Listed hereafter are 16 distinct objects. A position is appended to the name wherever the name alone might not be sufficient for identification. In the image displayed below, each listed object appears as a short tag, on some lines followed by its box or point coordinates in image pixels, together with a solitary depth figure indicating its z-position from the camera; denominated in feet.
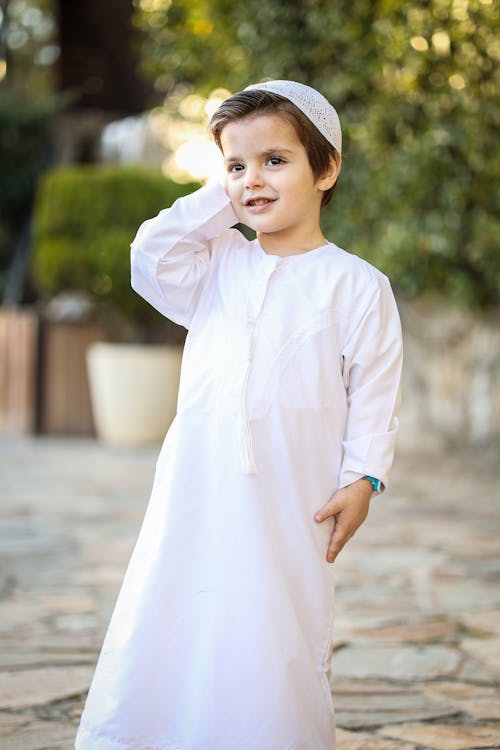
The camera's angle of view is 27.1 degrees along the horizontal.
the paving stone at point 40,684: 7.42
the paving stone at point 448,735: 6.72
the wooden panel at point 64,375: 28.55
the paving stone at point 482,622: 9.49
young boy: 5.55
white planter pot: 26.04
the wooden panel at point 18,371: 28.32
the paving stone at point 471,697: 7.34
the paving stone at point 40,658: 8.25
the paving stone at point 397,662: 8.21
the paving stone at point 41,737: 6.56
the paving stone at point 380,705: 7.21
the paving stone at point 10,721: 6.81
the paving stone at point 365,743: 6.68
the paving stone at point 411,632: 9.18
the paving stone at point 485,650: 8.47
